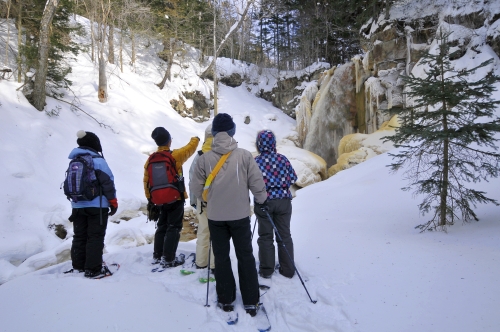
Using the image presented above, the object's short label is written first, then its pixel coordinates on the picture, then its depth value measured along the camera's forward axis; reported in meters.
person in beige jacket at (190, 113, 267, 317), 2.71
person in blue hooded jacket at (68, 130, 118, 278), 3.48
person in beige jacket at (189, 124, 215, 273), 3.55
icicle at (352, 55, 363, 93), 15.05
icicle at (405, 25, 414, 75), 12.52
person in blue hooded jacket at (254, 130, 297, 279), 3.38
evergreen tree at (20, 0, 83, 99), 11.20
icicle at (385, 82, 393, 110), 12.34
